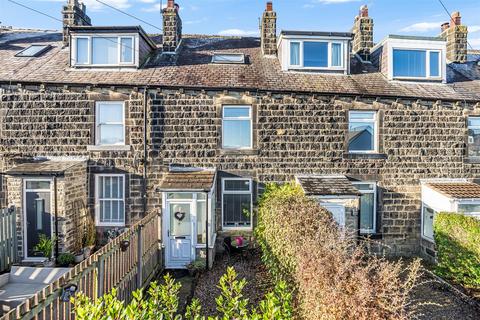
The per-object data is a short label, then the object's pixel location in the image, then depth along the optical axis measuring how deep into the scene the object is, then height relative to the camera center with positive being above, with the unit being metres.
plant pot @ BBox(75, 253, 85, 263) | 10.10 -3.29
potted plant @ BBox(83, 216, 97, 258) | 11.05 -2.86
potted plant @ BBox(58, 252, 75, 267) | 9.84 -3.26
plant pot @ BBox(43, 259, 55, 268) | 9.61 -3.31
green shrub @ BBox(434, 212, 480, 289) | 8.45 -2.56
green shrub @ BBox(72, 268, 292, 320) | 2.91 -1.57
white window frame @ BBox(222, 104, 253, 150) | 11.79 +1.21
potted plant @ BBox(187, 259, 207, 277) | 9.67 -3.40
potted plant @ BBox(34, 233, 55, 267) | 10.02 -2.96
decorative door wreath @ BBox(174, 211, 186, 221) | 10.30 -2.00
